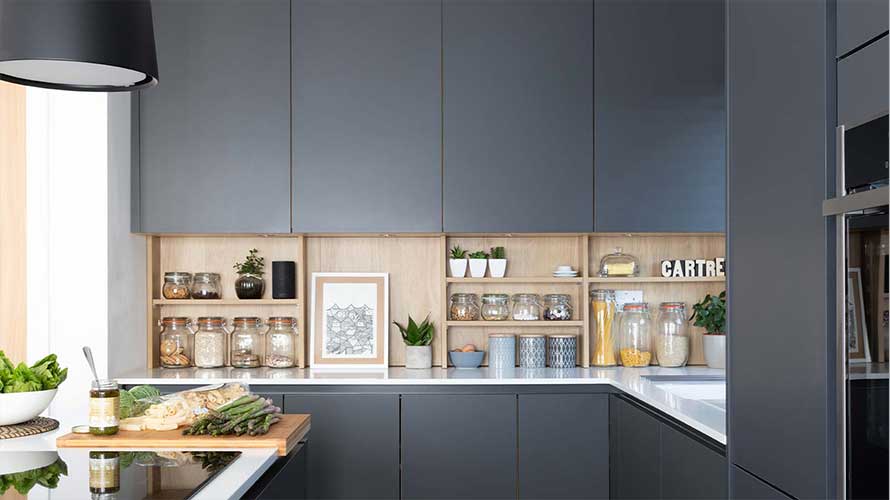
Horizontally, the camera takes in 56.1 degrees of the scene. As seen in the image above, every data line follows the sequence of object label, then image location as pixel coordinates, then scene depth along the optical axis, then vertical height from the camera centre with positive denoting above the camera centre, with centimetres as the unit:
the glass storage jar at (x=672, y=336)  400 -38
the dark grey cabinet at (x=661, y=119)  382 +63
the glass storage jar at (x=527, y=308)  409 -25
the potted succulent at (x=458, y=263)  408 -2
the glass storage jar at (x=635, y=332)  405 -36
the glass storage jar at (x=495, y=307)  408 -24
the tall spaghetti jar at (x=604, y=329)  405 -35
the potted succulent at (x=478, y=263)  409 -2
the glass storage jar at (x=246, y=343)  399 -41
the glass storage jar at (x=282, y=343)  400 -41
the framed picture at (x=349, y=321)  408 -31
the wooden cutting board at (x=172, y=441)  202 -45
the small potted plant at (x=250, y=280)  406 -10
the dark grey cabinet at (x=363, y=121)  382 +63
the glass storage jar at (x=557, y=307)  407 -24
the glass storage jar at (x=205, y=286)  407 -13
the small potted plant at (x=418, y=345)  395 -41
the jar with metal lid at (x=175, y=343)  401 -41
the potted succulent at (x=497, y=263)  409 -2
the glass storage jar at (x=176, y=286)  404 -13
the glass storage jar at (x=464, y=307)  407 -24
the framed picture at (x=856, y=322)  142 -11
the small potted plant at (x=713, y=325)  391 -32
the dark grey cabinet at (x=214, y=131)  381 +59
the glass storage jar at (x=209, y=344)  398 -40
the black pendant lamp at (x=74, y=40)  177 +48
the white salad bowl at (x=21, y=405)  221 -39
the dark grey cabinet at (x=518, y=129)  382 +59
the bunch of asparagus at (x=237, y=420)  212 -42
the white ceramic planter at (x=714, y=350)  389 -44
